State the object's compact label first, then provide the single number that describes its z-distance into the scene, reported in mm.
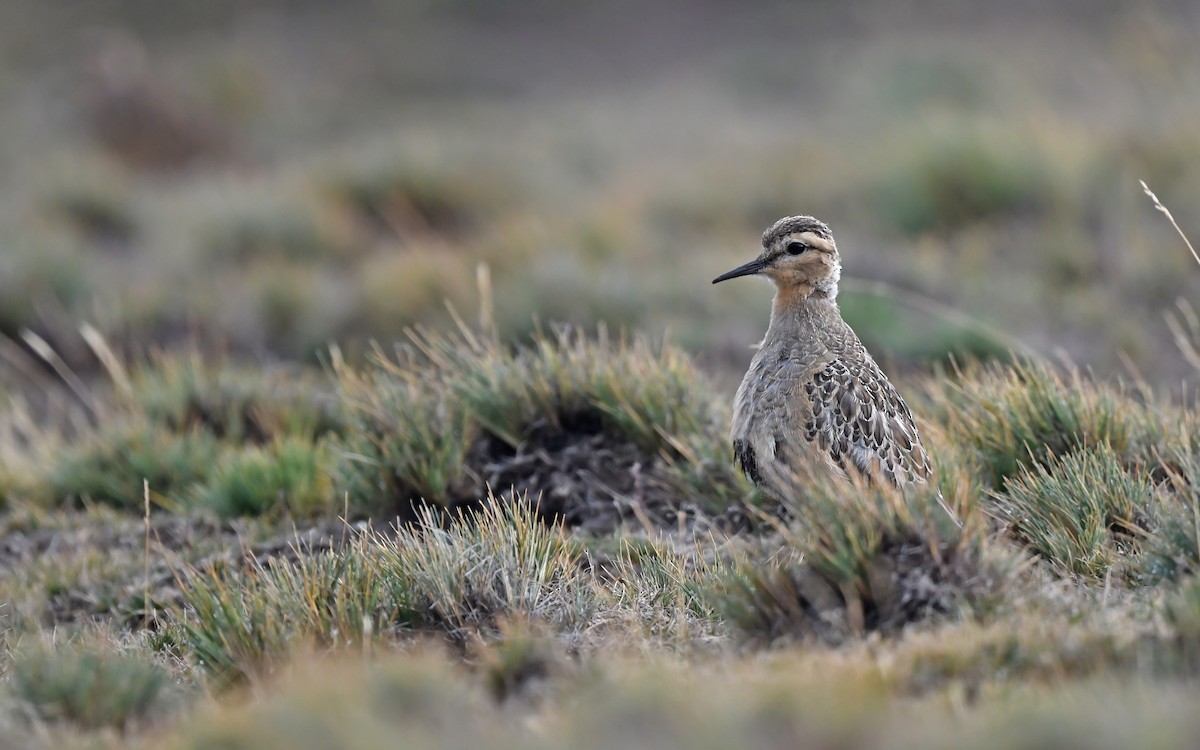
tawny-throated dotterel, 9648
